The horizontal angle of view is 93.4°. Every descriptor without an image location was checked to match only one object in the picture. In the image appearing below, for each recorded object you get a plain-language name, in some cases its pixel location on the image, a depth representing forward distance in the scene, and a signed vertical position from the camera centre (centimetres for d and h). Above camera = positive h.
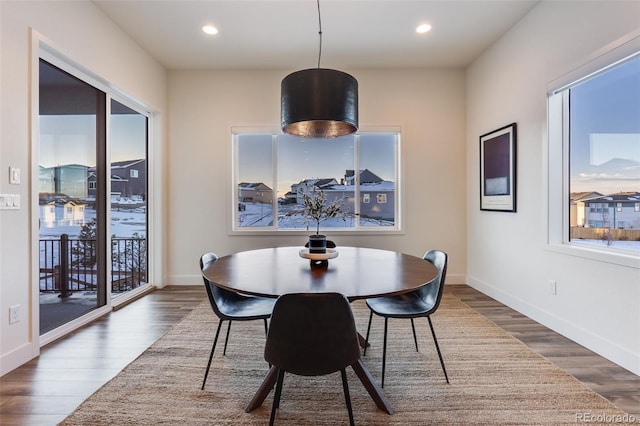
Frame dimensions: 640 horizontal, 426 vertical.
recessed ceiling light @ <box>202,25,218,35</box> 318 +194
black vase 210 -23
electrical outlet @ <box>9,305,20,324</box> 205 -70
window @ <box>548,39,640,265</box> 216 +43
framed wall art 324 +47
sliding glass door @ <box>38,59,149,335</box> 251 +14
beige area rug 161 -109
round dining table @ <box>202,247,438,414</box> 147 -37
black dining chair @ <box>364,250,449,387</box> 192 -65
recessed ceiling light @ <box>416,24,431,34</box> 316 +194
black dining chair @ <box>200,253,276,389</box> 187 -65
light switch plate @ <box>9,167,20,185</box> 205 +25
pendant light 189 +73
